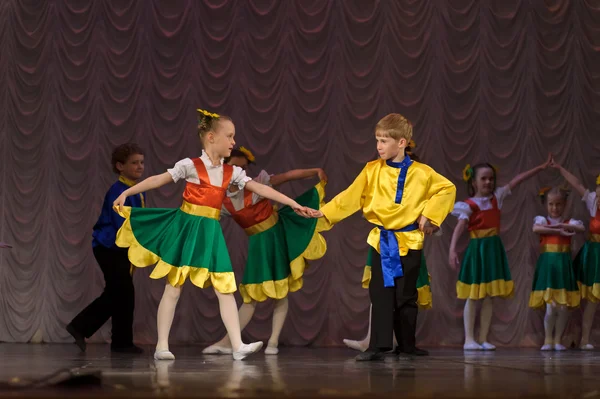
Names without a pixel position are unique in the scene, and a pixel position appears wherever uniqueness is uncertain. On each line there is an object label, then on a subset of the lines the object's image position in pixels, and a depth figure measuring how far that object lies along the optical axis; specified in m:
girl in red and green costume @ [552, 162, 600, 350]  12.66
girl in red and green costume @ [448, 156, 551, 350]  12.65
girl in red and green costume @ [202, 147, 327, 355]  10.51
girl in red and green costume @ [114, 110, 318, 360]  9.03
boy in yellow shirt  9.01
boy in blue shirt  11.03
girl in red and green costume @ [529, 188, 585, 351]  12.66
